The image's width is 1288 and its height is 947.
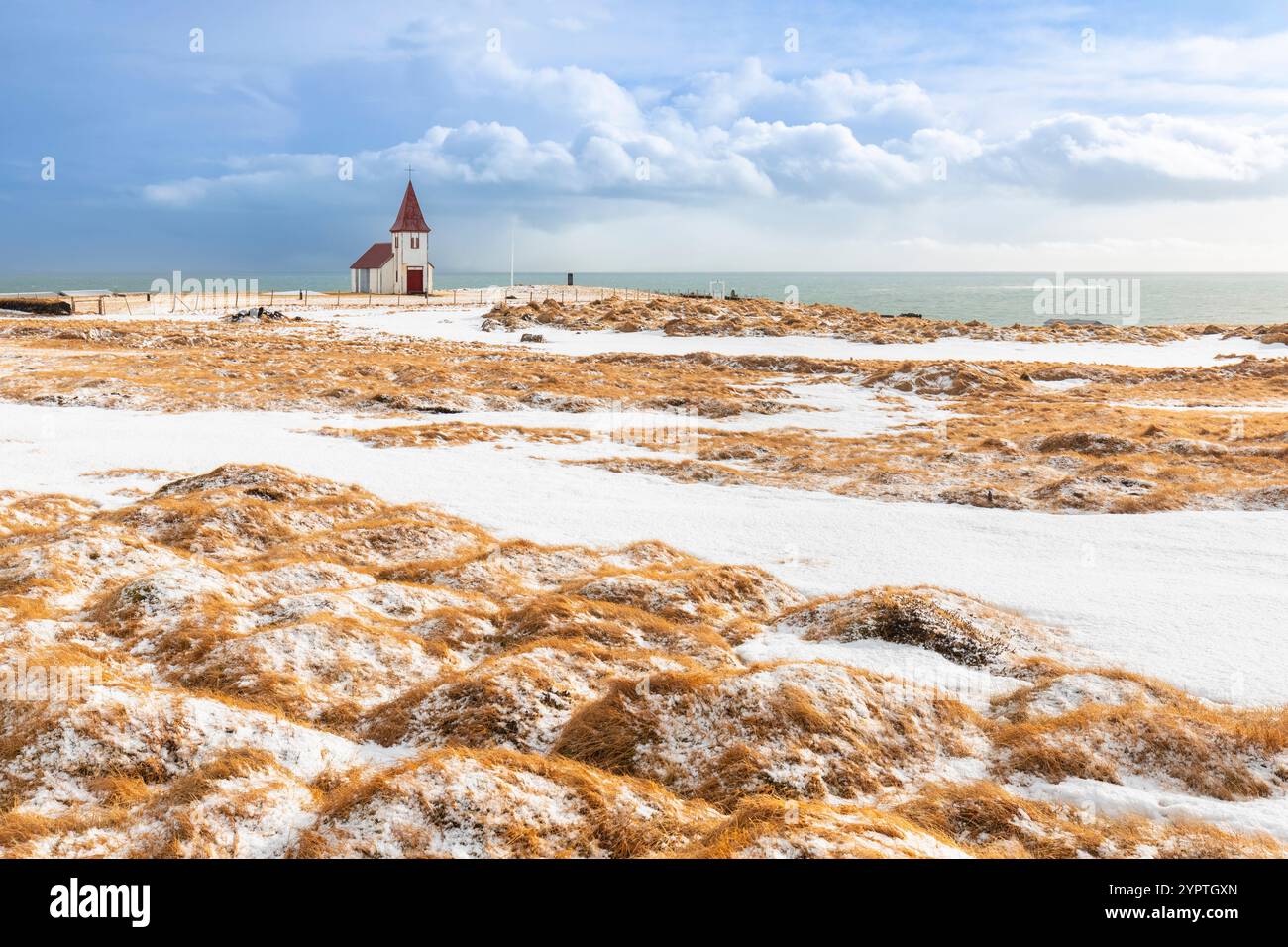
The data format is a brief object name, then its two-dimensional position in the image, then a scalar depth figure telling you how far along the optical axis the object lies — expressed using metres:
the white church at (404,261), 119.44
